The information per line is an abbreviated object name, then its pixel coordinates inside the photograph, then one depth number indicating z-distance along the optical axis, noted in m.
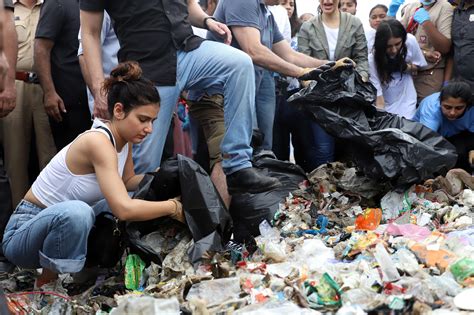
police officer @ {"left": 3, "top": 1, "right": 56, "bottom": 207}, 4.74
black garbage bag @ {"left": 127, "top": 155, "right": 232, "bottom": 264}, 3.46
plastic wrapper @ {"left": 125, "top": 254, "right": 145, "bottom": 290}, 3.39
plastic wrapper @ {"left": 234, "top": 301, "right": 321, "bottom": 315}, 2.67
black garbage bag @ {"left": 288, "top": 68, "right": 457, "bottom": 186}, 4.21
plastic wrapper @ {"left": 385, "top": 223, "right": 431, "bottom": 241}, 3.57
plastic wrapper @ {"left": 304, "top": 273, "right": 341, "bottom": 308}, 2.75
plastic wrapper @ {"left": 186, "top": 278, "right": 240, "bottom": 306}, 2.95
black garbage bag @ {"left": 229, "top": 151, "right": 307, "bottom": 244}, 4.01
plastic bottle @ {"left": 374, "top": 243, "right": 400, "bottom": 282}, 2.92
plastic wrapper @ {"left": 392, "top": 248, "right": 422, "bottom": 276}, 2.98
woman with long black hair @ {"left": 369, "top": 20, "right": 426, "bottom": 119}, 5.79
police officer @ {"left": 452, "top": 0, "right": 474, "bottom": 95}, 5.76
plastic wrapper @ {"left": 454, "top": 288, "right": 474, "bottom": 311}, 2.56
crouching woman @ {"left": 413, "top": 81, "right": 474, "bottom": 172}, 5.30
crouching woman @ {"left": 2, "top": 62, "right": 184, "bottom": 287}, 3.35
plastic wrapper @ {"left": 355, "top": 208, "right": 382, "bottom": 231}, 3.90
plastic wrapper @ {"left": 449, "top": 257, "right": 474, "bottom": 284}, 2.84
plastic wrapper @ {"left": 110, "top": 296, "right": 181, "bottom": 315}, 2.66
